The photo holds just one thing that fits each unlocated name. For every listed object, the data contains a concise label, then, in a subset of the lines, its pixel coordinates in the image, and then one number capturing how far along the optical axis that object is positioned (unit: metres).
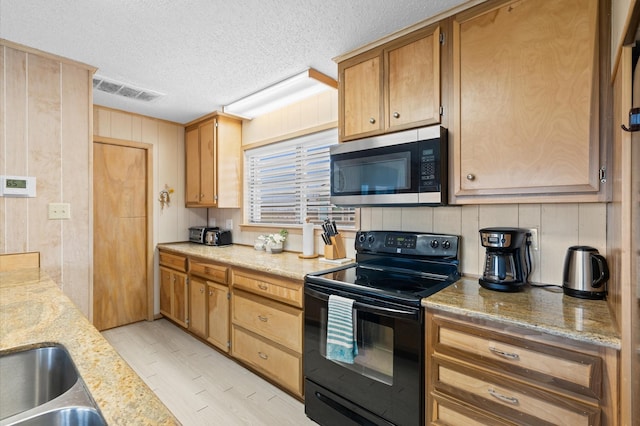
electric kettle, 1.35
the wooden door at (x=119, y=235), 3.32
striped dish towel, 1.64
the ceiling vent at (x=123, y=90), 2.61
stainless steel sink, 0.88
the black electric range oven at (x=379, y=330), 1.45
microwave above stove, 1.69
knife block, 2.41
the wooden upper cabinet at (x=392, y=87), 1.76
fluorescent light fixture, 2.46
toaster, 3.46
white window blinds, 2.75
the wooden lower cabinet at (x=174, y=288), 3.20
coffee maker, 1.50
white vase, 2.90
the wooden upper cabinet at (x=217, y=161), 3.38
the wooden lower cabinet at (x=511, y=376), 1.04
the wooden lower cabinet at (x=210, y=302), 2.65
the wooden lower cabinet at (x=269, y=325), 2.04
